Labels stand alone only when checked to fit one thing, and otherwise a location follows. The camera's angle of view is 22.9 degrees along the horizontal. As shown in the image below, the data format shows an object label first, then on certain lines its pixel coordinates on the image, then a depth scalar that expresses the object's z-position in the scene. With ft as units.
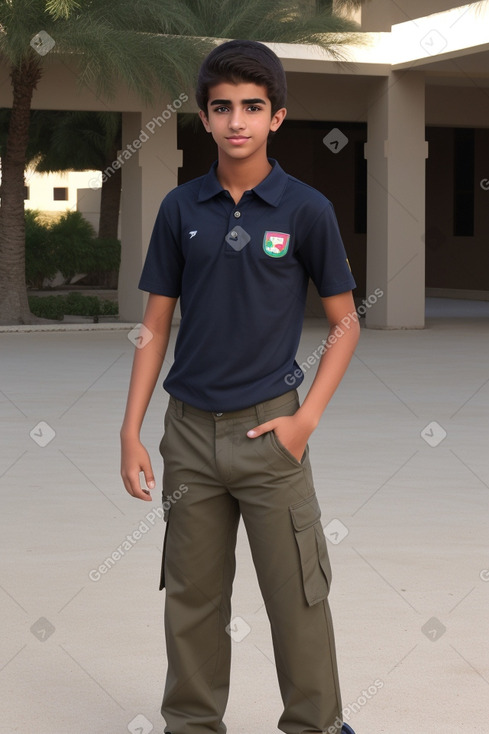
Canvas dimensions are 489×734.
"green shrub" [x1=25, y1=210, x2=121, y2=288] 88.28
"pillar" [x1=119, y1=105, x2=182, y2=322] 62.34
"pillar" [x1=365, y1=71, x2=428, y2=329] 62.75
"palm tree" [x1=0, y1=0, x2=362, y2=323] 52.54
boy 9.57
